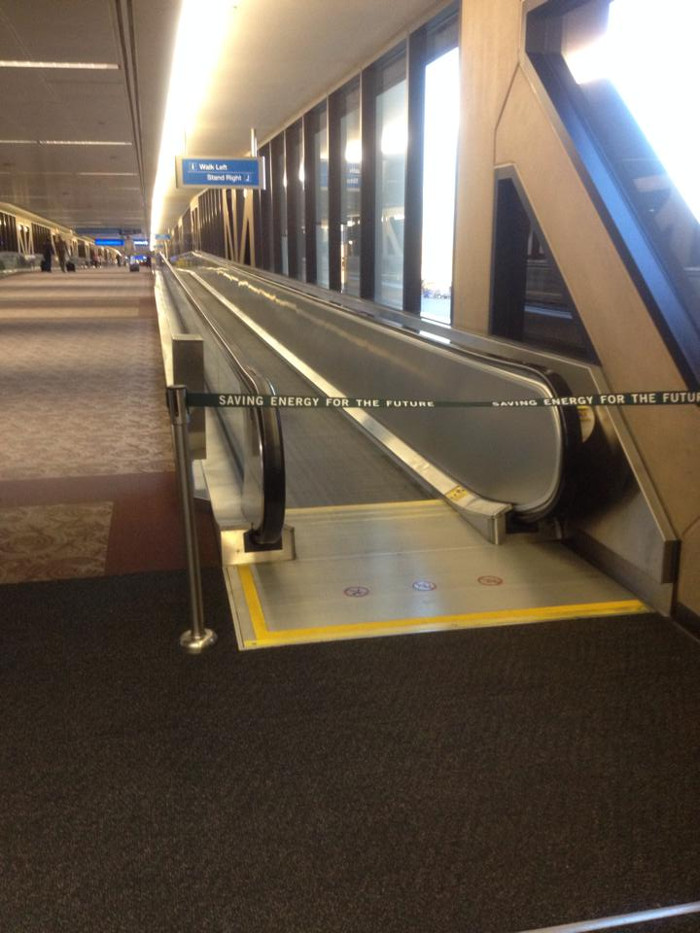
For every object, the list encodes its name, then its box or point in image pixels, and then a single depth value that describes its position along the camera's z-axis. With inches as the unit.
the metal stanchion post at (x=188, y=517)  130.0
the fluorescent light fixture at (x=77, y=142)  736.7
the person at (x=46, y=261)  1902.1
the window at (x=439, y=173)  351.3
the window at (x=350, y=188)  541.3
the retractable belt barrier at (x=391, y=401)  132.7
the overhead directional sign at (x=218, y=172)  713.6
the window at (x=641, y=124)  160.2
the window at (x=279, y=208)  804.0
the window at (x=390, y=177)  443.5
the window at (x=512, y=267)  253.4
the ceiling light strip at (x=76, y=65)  440.5
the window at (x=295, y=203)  727.1
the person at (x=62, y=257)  1850.4
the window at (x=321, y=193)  647.1
